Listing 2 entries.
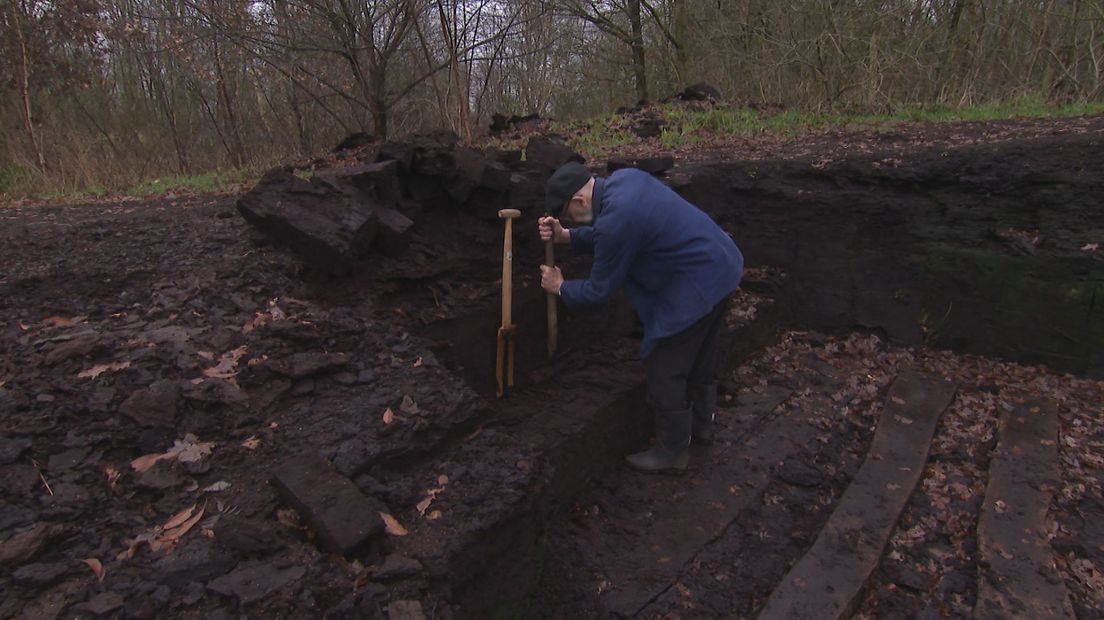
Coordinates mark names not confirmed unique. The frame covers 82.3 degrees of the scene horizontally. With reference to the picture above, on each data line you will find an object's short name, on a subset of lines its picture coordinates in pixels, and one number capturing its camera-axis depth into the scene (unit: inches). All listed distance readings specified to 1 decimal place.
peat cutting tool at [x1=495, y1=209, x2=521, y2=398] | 147.2
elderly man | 125.3
